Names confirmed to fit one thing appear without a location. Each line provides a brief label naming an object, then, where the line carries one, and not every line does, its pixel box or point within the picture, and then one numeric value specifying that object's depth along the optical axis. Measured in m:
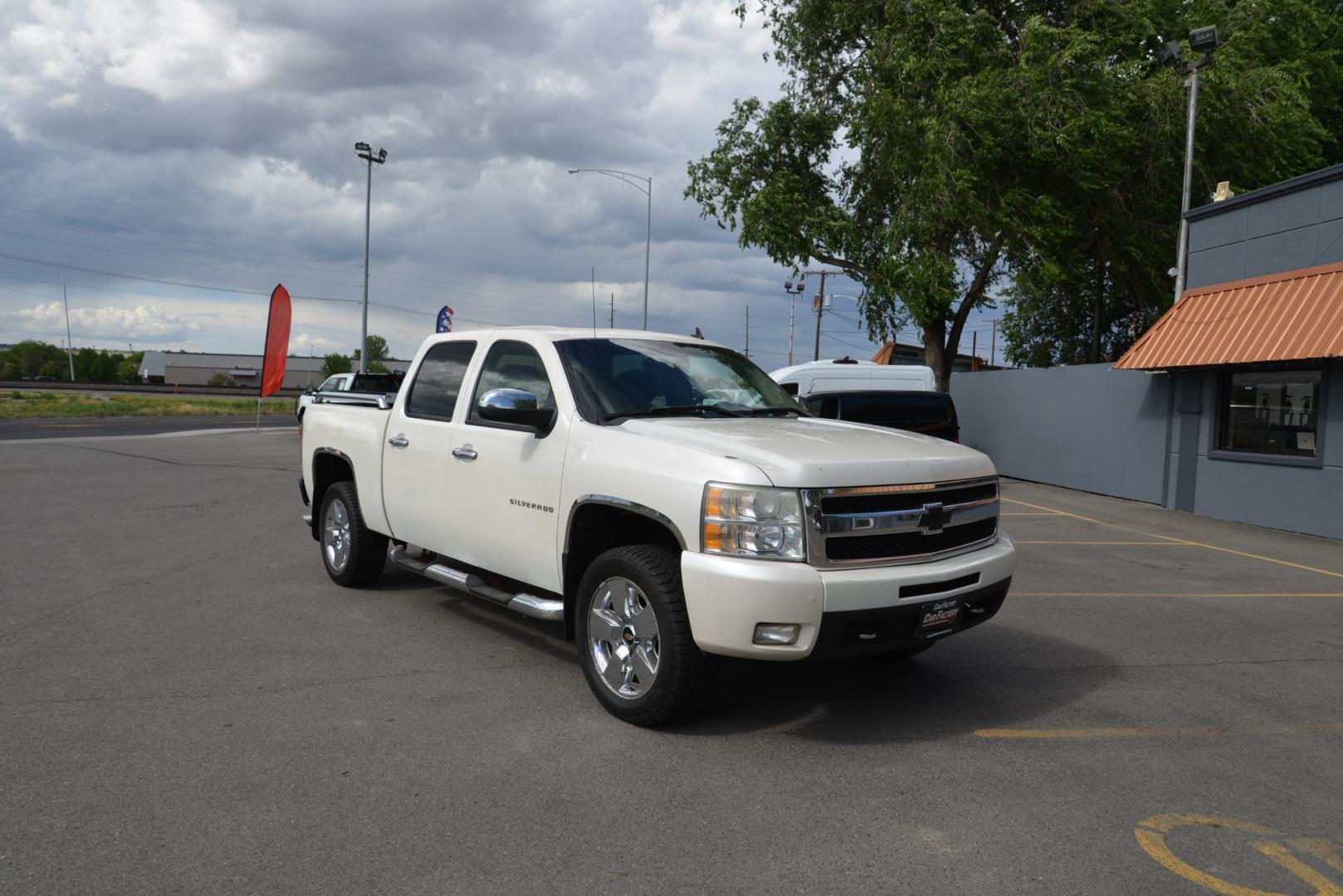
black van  15.91
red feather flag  25.67
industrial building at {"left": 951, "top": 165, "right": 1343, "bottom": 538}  13.05
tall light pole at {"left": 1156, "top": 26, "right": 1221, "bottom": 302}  17.69
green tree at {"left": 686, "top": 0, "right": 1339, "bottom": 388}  22.61
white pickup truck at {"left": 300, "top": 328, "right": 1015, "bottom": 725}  4.22
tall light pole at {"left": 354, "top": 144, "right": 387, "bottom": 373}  33.44
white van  20.88
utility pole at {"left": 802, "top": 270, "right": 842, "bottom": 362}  57.75
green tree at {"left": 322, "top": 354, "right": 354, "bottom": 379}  126.12
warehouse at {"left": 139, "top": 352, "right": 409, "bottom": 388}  132.88
